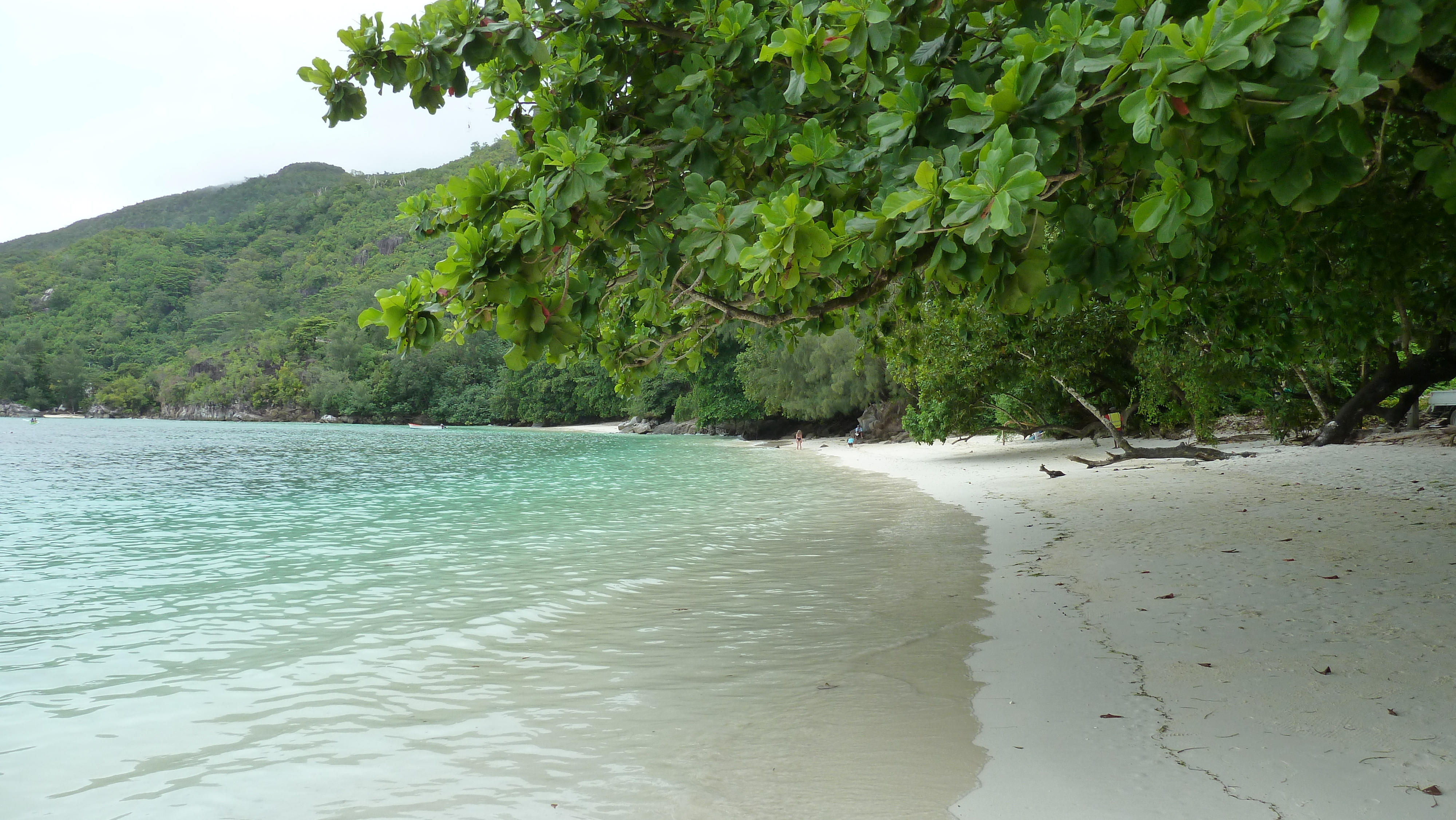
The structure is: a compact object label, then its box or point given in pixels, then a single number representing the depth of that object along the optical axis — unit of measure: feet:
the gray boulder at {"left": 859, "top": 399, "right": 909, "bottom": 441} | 123.24
